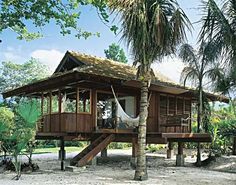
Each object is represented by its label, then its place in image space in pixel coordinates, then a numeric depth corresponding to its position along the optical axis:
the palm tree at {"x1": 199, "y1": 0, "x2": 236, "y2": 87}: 8.60
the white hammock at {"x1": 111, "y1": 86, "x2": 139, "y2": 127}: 13.77
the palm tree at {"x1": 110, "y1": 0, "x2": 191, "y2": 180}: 9.88
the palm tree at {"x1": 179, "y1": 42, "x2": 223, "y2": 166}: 14.71
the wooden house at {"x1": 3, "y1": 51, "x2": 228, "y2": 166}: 13.47
